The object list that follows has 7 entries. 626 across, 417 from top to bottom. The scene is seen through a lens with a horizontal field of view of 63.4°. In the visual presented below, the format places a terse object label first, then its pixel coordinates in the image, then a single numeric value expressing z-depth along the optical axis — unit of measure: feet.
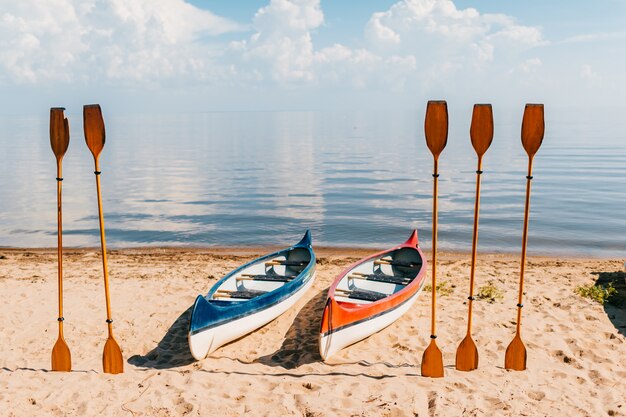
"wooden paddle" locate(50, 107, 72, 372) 22.39
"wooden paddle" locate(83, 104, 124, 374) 22.08
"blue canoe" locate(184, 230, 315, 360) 26.35
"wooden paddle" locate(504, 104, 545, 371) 22.30
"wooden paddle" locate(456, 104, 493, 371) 22.18
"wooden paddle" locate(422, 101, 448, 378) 22.16
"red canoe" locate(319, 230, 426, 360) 26.41
